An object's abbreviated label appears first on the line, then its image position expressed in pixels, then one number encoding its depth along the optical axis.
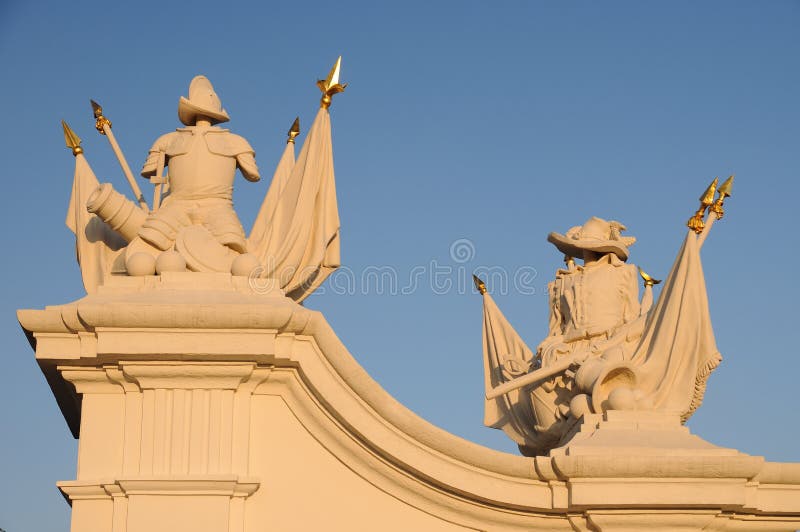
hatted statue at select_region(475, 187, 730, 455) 18.34
